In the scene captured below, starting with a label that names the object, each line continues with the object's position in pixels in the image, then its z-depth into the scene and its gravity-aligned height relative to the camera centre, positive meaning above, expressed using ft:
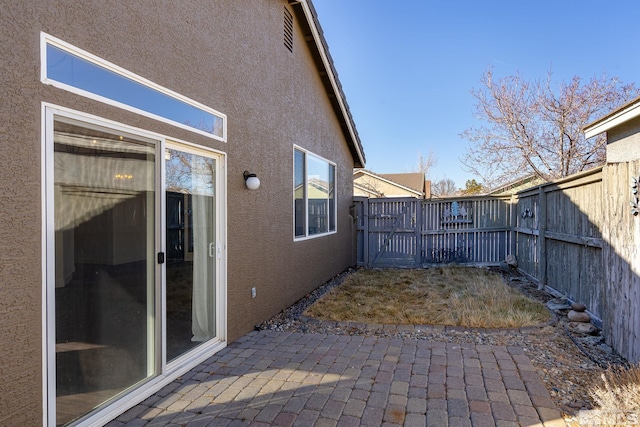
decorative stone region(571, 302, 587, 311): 15.77 -4.05
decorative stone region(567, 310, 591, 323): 15.15 -4.29
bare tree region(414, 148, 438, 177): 112.27 +15.14
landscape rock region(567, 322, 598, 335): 14.39 -4.57
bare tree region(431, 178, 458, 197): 122.01 +8.46
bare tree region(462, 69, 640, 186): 43.96 +10.68
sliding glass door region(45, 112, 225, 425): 7.80 -1.24
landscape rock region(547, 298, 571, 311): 17.45 -4.45
